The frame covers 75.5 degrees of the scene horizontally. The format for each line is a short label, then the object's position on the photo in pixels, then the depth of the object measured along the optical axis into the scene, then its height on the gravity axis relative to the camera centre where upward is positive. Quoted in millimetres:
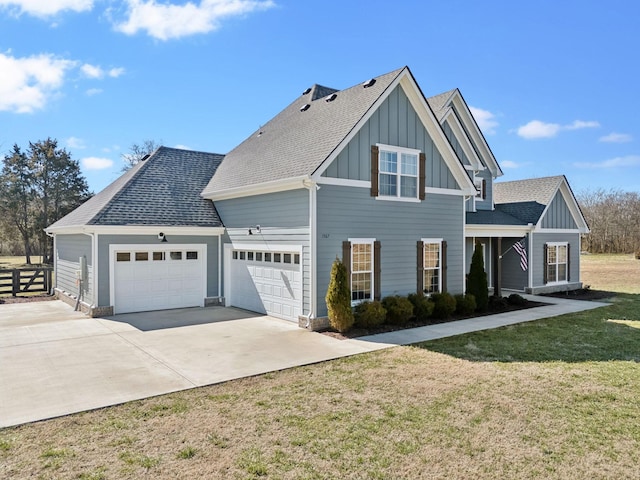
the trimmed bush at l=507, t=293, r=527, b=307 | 15188 -2308
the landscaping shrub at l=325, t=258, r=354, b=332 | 10539 -1585
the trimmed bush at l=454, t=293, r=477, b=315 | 13297 -2118
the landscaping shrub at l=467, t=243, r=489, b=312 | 13922 -1510
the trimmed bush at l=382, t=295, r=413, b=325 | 11539 -1999
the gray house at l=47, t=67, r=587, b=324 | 11453 +582
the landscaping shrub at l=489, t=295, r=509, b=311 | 14477 -2332
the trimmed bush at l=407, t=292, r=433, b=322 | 12141 -2020
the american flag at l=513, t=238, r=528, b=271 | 17781 -628
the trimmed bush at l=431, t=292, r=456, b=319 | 12625 -2042
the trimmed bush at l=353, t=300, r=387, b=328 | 10992 -2049
